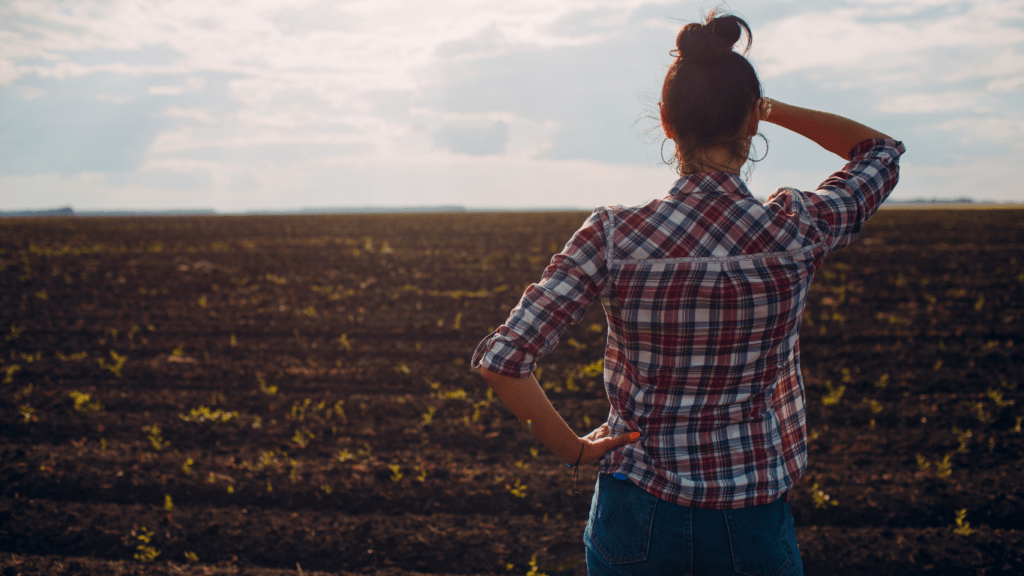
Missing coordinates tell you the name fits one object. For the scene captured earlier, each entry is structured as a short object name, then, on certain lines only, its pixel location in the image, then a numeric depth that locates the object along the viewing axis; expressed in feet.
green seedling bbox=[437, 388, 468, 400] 22.84
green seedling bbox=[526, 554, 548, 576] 12.83
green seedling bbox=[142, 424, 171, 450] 19.07
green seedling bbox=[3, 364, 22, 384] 25.23
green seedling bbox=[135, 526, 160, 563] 13.61
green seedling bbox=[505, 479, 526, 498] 15.90
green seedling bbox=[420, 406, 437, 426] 20.54
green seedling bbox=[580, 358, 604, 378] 25.25
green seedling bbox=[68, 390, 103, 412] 22.03
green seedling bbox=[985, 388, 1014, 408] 21.25
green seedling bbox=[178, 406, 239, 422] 21.06
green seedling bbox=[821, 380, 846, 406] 21.66
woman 4.11
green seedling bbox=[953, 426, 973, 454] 17.83
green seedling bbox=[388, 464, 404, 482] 16.80
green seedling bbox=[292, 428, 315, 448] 19.16
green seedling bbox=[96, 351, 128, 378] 26.25
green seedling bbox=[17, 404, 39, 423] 21.11
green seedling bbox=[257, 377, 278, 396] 23.71
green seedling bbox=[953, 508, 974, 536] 13.89
